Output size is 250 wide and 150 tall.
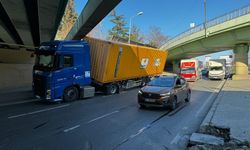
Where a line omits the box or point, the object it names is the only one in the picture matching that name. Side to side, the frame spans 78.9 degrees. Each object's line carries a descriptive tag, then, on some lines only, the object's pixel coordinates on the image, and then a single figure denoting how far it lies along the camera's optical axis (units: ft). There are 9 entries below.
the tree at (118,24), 142.37
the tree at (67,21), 91.39
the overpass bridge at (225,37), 59.16
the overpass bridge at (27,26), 21.90
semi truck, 28.91
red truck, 72.87
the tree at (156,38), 172.19
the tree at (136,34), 150.11
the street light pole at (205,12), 69.74
